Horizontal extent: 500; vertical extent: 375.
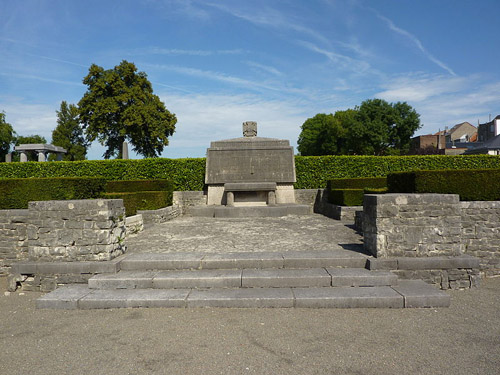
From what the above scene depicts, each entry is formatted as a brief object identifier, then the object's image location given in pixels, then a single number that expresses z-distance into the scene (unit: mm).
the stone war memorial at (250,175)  12875
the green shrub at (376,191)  9138
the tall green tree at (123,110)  26625
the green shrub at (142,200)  9641
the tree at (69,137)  43406
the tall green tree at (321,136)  44219
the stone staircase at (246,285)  4320
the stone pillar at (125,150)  24520
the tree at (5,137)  33562
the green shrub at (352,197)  11297
